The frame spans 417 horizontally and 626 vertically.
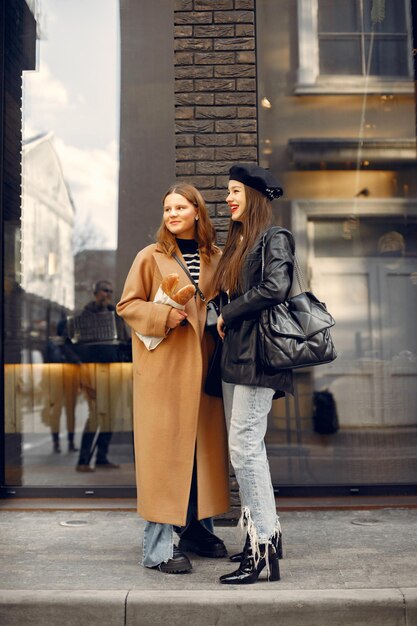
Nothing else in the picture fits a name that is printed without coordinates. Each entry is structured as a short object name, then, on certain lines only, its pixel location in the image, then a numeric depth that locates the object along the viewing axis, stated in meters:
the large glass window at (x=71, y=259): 6.82
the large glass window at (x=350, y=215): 6.48
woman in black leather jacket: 3.97
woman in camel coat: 4.26
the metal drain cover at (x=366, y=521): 5.33
